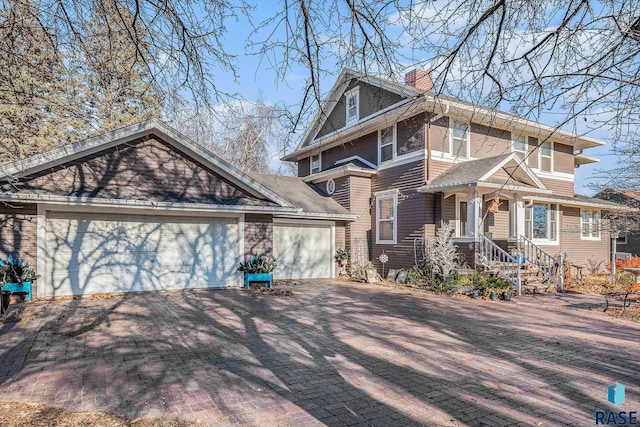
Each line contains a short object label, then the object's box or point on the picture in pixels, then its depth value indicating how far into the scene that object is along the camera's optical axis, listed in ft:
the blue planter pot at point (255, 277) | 37.39
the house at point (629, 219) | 36.16
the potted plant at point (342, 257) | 48.78
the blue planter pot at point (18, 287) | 27.69
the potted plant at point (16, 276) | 27.81
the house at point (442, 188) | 40.50
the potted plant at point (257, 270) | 37.45
